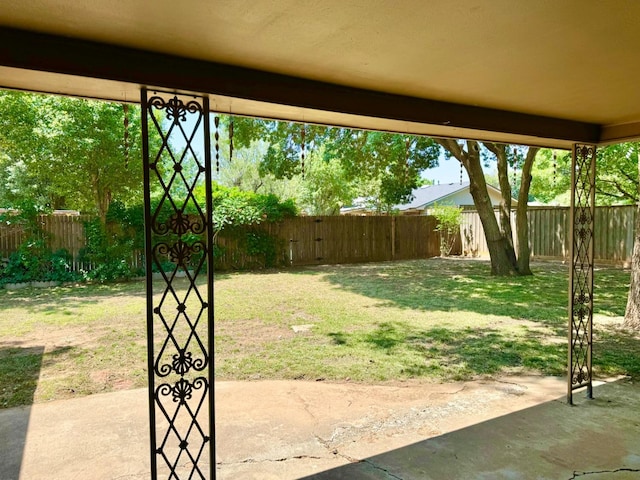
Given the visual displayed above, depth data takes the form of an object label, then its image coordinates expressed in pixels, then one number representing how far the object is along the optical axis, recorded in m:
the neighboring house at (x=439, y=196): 22.00
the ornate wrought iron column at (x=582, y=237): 3.10
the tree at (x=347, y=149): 9.45
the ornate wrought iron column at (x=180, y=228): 1.72
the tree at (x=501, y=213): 8.84
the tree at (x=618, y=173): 11.27
